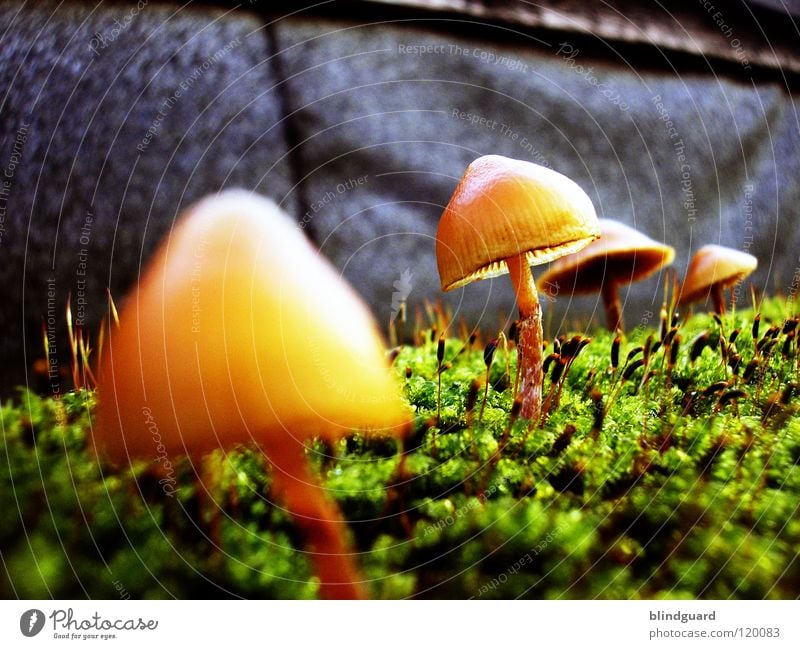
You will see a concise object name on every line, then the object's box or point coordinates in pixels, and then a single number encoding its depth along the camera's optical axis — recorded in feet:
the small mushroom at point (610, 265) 0.43
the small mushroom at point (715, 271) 0.47
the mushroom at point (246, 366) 0.32
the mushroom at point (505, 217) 0.33
